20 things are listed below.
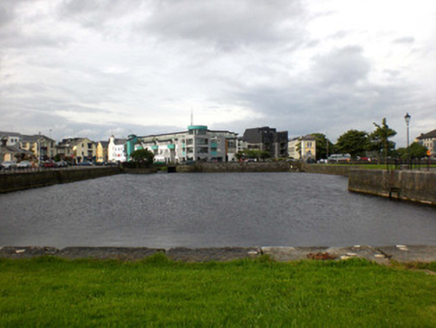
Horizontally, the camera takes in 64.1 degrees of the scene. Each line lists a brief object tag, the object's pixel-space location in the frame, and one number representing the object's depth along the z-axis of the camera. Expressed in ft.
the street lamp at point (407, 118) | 115.24
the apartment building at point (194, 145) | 439.63
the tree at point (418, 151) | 437.58
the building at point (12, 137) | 410.06
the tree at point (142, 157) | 394.93
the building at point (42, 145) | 443.73
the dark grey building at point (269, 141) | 593.01
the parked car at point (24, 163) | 250.84
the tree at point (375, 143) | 399.57
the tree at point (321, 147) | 505.66
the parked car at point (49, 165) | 275.63
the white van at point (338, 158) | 363.76
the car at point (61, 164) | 314.59
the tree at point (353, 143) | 416.05
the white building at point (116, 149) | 585.22
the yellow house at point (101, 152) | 602.44
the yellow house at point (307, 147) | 493.44
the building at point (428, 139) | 563.48
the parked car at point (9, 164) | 221.05
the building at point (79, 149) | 544.21
